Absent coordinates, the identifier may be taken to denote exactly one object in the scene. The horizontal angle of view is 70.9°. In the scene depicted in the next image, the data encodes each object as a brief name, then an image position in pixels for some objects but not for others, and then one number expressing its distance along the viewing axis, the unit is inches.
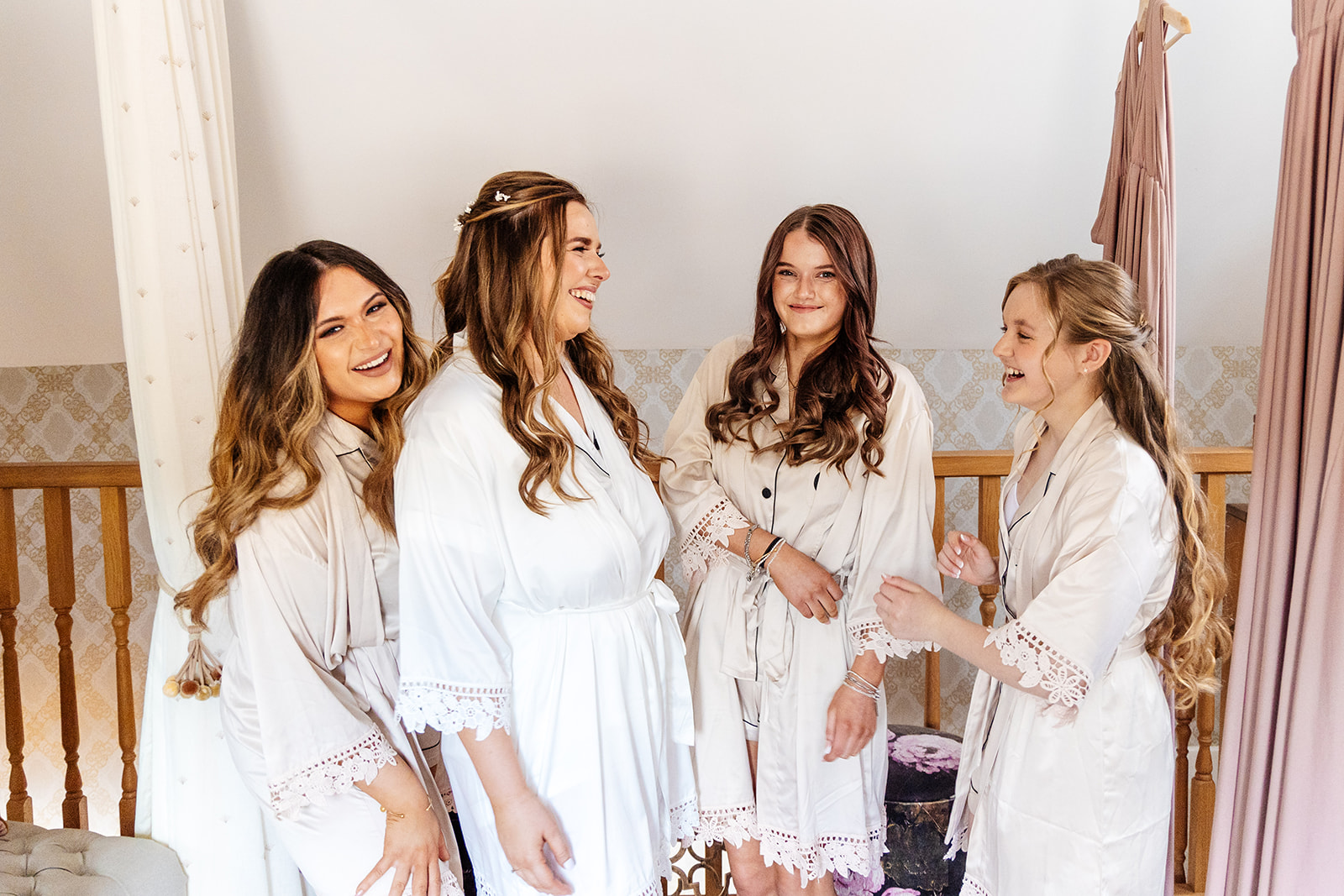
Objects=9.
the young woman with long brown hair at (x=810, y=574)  73.5
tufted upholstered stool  81.5
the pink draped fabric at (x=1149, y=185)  82.6
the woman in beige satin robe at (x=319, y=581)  61.2
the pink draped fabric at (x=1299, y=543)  60.0
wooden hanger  78.4
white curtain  80.0
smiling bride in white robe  57.9
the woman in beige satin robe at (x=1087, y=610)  62.9
